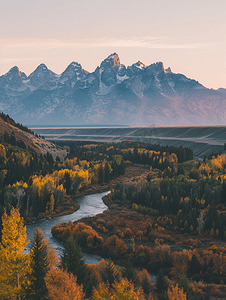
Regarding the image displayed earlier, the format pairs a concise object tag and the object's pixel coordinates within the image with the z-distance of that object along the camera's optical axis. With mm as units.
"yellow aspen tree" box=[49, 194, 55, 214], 136125
